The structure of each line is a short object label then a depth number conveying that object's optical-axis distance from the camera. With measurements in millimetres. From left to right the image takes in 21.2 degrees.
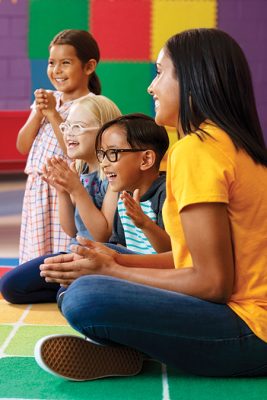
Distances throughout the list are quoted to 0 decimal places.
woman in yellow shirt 1388
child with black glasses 2047
